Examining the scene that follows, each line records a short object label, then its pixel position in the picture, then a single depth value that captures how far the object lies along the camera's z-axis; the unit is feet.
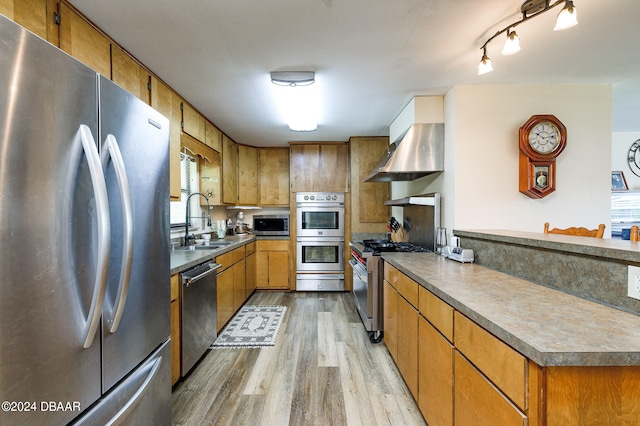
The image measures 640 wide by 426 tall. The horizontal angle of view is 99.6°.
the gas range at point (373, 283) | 8.64
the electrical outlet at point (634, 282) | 3.41
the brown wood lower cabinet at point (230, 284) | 9.11
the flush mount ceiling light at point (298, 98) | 7.10
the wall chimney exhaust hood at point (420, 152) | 8.56
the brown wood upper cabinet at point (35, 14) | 3.84
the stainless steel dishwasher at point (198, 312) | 6.63
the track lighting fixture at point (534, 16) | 4.11
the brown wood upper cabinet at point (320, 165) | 14.51
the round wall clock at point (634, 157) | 13.84
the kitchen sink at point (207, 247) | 9.67
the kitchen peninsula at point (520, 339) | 2.59
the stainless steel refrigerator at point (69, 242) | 2.22
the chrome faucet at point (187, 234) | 9.87
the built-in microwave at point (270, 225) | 15.01
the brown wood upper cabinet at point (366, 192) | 13.69
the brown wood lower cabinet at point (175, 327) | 6.20
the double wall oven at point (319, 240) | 14.32
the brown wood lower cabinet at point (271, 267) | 14.57
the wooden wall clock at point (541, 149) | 7.59
